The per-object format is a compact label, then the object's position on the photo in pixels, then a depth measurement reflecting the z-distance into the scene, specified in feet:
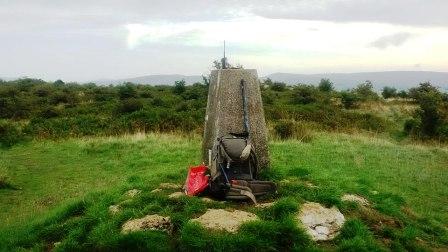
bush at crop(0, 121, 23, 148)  55.77
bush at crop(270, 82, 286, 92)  151.22
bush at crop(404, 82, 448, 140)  71.10
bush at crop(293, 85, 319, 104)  110.58
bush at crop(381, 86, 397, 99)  157.69
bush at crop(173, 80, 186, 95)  137.49
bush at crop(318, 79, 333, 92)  150.41
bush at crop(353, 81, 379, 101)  122.98
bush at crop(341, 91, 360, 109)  111.72
